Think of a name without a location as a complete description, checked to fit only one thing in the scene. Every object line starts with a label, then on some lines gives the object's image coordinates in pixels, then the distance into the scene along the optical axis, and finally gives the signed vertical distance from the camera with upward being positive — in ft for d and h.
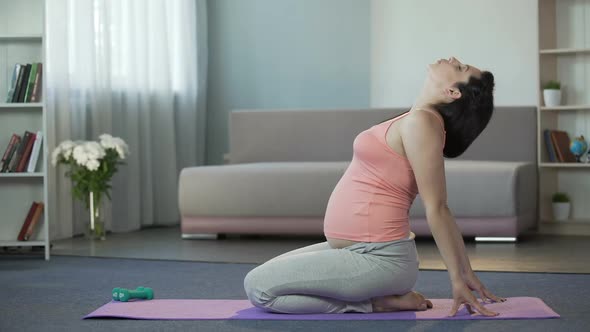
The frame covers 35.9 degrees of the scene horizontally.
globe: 18.34 -0.05
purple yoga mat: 8.82 -1.64
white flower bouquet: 17.33 -0.23
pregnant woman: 8.56 -0.64
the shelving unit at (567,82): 18.94 +1.31
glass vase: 17.87 -1.28
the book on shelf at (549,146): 18.67 -0.02
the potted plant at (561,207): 18.67 -1.27
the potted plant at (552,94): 18.52 +1.04
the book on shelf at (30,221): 15.35 -1.14
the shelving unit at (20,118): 15.02 +0.60
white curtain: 18.49 +1.30
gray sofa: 16.34 -0.54
